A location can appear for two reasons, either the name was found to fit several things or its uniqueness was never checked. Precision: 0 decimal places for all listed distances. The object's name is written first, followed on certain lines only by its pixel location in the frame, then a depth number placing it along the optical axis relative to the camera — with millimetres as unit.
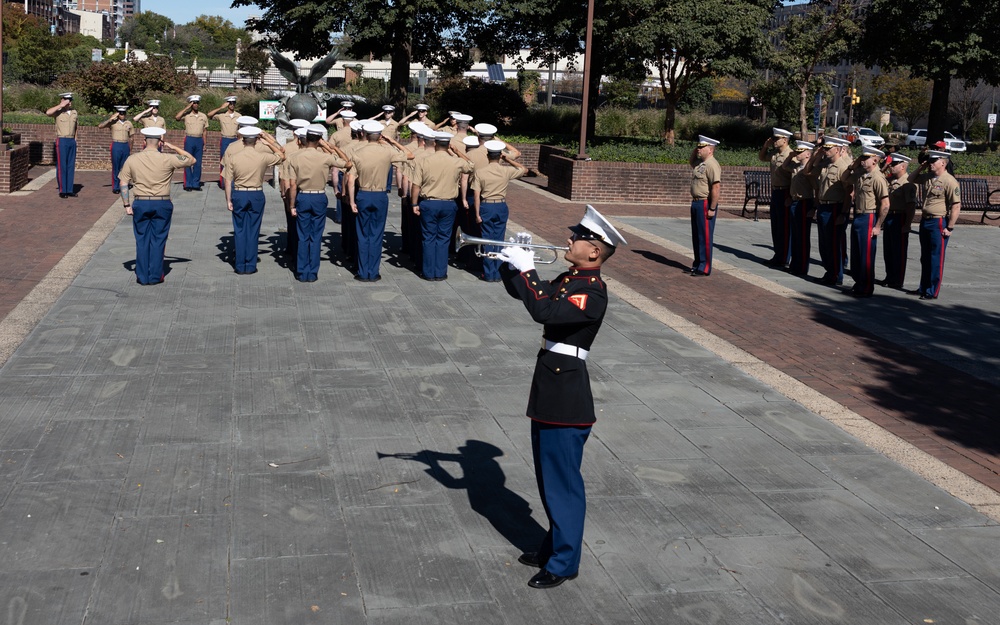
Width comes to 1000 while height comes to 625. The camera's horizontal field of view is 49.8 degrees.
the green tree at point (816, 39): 40281
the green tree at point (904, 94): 67000
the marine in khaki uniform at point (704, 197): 14148
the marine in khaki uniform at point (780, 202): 15477
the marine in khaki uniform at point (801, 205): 14922
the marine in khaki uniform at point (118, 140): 20172
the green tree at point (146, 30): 141750
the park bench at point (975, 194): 22844
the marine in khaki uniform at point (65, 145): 19391
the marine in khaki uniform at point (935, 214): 13188
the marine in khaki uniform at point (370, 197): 12906
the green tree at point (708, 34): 31594
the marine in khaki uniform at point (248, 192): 12781
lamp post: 22547
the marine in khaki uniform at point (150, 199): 12078
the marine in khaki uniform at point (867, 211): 13312
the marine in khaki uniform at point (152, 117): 18816
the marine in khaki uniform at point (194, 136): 21266
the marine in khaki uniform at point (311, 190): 12594
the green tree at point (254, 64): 72738
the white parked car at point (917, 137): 64125
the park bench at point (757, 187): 21625
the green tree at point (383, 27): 35125
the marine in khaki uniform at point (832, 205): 14031
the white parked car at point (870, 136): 56906
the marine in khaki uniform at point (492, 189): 12961
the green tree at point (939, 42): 35875
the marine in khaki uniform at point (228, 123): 21609
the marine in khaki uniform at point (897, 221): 14016
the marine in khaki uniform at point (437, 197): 12867
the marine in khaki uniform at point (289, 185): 12855
